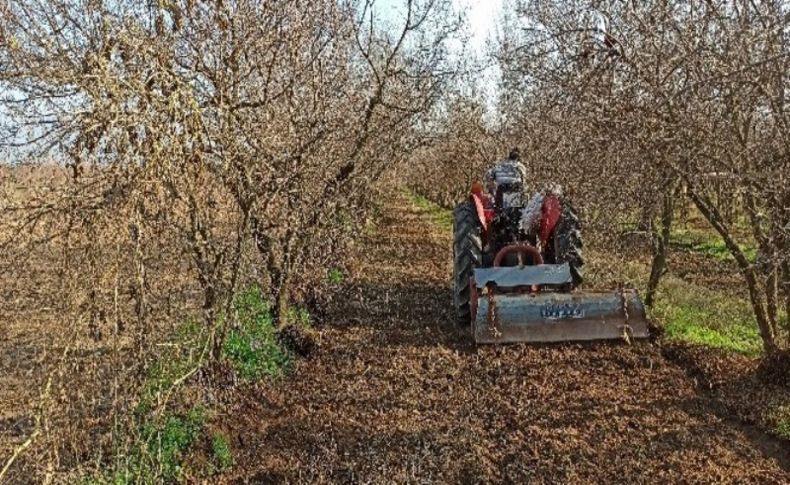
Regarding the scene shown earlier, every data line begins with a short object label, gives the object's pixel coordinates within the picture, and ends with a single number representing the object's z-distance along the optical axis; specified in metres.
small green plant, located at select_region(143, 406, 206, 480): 5.12
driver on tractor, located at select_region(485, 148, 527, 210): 9.54
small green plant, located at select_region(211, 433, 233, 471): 5.27
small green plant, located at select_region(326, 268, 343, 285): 11.35
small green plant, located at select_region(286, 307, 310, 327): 8.42
